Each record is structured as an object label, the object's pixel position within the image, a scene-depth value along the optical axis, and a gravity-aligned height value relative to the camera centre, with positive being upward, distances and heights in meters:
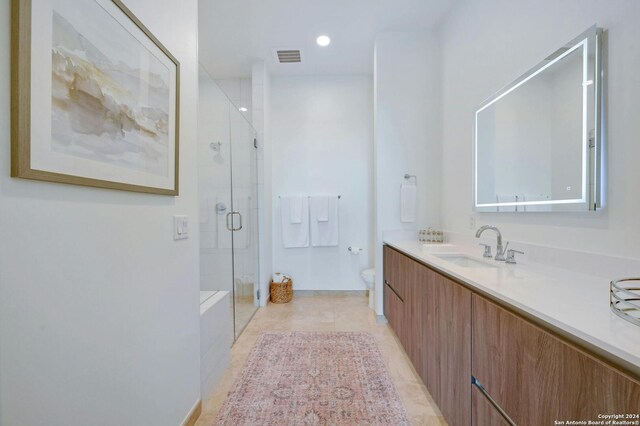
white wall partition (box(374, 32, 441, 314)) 2.51 +0.84
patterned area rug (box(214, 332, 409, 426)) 1.36 -1.05
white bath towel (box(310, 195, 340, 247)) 3.21 -0.14
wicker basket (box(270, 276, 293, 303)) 3.04 -0.92
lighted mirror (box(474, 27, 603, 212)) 1.06 +0.39
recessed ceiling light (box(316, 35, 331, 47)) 2.54 +1.68
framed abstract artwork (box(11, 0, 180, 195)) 0.59 +0.32
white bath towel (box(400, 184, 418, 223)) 2.48 +0.10
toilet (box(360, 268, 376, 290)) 2.82 -0.70
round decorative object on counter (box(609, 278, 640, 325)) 0.58 -0.24
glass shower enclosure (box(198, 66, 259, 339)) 1.88 +0.09
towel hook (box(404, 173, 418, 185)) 2.51 +0.35
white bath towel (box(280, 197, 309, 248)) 3.23 -0.18
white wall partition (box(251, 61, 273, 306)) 2.93 +0.58
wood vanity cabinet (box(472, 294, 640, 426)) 0.53 -0.41
